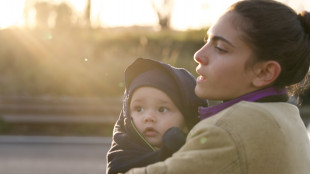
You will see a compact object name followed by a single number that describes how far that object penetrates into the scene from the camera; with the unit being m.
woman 1.45
